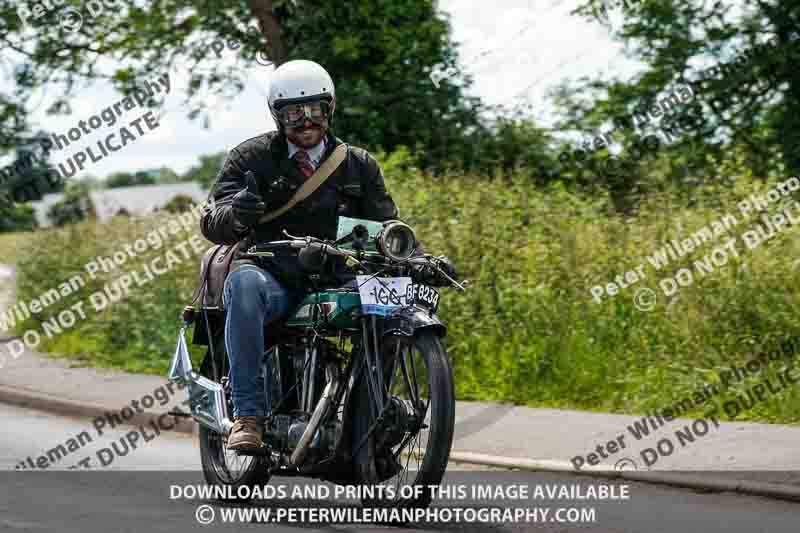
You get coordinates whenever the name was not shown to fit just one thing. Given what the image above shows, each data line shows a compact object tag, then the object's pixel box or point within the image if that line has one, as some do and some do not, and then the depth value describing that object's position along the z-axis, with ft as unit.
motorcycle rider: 23.93
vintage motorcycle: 21.98
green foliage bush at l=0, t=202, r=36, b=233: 78.33
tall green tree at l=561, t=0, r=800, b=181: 68.39
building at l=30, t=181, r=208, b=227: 68.59
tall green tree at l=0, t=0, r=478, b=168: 70.18
